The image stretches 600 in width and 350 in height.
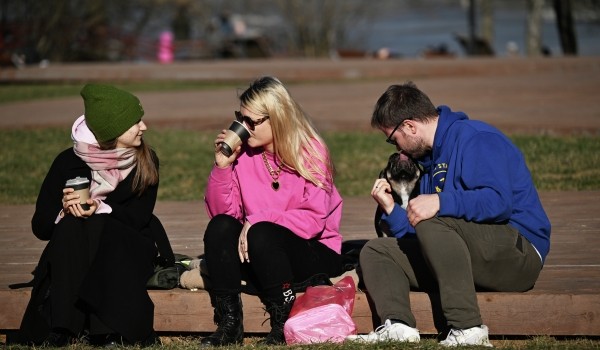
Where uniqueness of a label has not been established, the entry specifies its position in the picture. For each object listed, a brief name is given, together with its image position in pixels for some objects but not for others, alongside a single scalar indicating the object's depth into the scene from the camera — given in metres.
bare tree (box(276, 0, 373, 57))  71.44
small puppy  10.56
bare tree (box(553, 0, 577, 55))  55.25
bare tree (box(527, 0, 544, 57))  65.14
